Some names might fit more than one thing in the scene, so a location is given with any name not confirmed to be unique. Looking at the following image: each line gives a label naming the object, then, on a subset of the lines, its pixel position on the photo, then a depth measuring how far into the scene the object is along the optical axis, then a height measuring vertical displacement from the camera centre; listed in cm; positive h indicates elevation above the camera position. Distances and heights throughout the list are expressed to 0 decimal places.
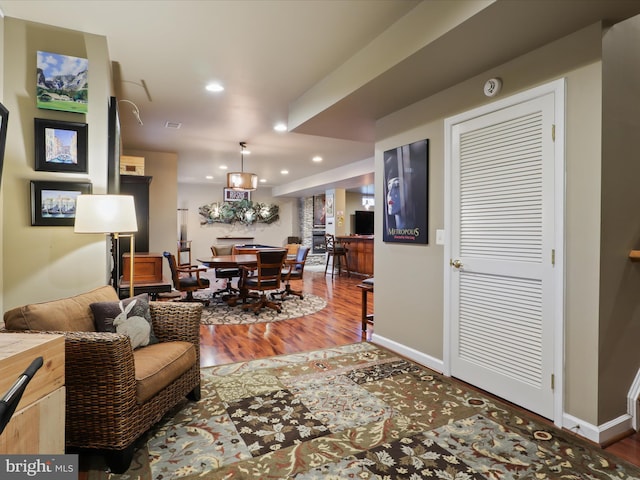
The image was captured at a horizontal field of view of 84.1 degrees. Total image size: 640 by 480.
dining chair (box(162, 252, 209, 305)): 508 -70
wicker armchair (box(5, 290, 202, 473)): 170 -80
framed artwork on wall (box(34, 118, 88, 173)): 249 +63
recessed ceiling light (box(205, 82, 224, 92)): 355 +150
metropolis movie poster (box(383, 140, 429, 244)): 315 +39
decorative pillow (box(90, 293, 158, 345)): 206 -48
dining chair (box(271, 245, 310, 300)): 596 -65
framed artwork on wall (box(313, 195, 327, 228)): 1200 +77
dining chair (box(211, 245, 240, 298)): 626 -73
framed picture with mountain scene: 250 +109
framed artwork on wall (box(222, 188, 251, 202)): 659 +74
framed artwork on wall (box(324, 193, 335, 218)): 1028 +81
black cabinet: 490 +58
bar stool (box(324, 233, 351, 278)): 926 -44
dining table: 532 -46
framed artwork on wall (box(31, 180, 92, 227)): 248 +23
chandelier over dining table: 591 +89
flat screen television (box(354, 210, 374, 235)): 1134 +39
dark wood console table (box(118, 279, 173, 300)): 370 -59
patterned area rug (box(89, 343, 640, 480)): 175 -116
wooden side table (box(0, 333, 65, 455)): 106 -56
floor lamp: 228 +13
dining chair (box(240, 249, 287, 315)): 505 -60
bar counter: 860 -47
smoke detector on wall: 250 +106
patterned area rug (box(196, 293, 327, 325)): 478 -115
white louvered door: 225 -13
